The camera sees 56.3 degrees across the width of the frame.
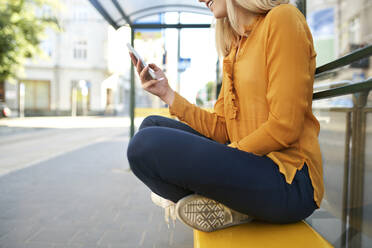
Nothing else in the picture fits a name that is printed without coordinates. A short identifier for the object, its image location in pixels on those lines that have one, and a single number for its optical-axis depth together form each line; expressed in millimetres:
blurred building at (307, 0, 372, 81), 12453
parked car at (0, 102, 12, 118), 23473
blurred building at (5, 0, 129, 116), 32531
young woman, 1188
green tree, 14125
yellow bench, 1196
